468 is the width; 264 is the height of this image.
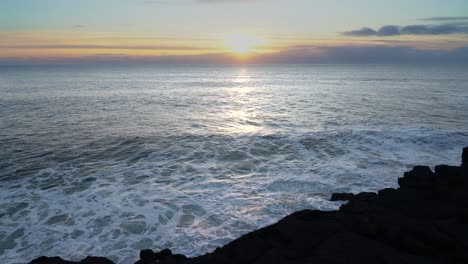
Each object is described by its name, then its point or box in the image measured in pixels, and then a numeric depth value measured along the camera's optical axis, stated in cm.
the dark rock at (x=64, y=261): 979
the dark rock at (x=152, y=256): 1028
